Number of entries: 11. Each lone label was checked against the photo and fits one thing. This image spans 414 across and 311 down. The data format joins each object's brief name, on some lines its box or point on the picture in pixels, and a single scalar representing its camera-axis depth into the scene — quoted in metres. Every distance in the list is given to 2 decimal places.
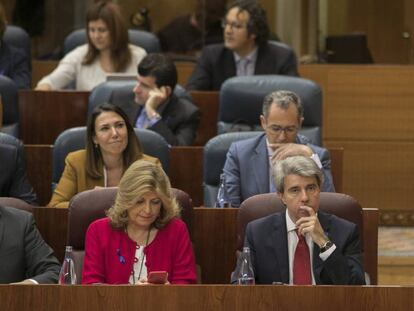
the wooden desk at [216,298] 8.64
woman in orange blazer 12.53
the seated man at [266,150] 12.66
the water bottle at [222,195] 12.67
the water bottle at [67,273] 9.93
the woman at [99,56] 16.52
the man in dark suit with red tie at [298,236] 10.24
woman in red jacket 10.44
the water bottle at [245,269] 10.03
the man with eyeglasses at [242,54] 16.67
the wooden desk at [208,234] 11.67
